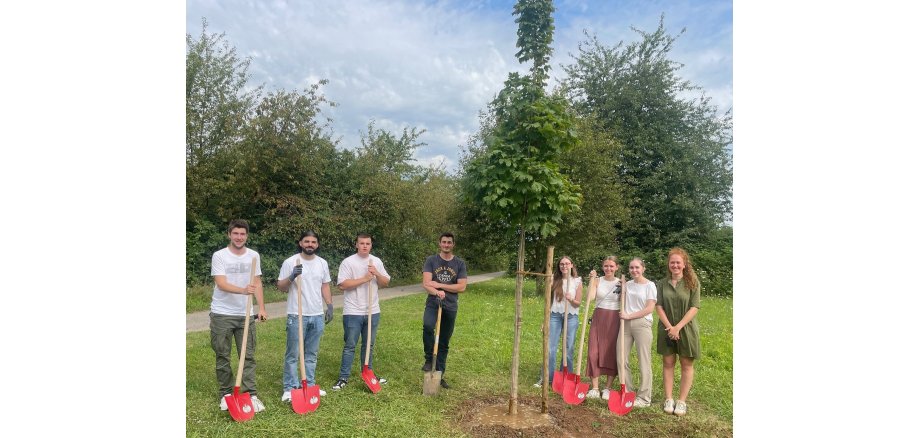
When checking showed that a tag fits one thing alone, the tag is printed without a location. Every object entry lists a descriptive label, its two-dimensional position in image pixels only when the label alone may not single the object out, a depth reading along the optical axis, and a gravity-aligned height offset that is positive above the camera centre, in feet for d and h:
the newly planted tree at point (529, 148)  16.08 +2.46
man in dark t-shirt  18.92 -2.59
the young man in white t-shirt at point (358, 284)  18.97 -2.43
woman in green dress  16.79 -3.16
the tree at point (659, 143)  67.41 +11.03
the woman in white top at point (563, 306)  19.81 -3.43
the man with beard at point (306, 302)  17.67 -2.99
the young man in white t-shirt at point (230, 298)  16.28 -2.66
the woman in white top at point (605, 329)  18.61 -4.11
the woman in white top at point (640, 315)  17.61 -3.30
